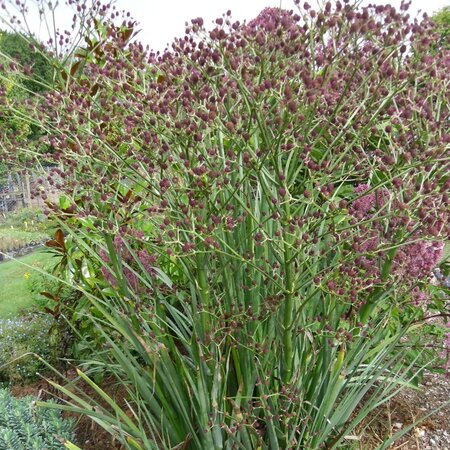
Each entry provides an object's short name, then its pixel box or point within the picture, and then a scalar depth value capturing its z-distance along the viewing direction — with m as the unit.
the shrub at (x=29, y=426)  3.00
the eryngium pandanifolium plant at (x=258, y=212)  1.88
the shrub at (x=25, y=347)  4.46
